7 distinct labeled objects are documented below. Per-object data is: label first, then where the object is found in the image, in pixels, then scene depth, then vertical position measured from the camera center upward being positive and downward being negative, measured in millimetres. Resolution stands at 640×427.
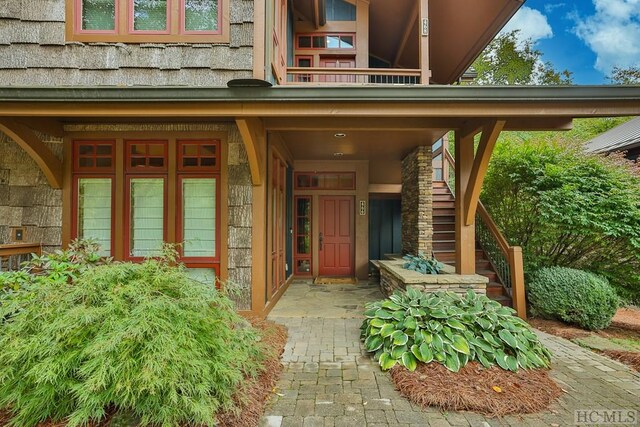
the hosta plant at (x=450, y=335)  2848 -1106
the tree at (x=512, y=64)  18125 +8810
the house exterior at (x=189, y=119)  3383 +1177
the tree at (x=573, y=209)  4773 +160
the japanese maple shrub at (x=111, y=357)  1883 -855
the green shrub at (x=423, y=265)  4806 -722
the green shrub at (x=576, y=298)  4449 -1115
